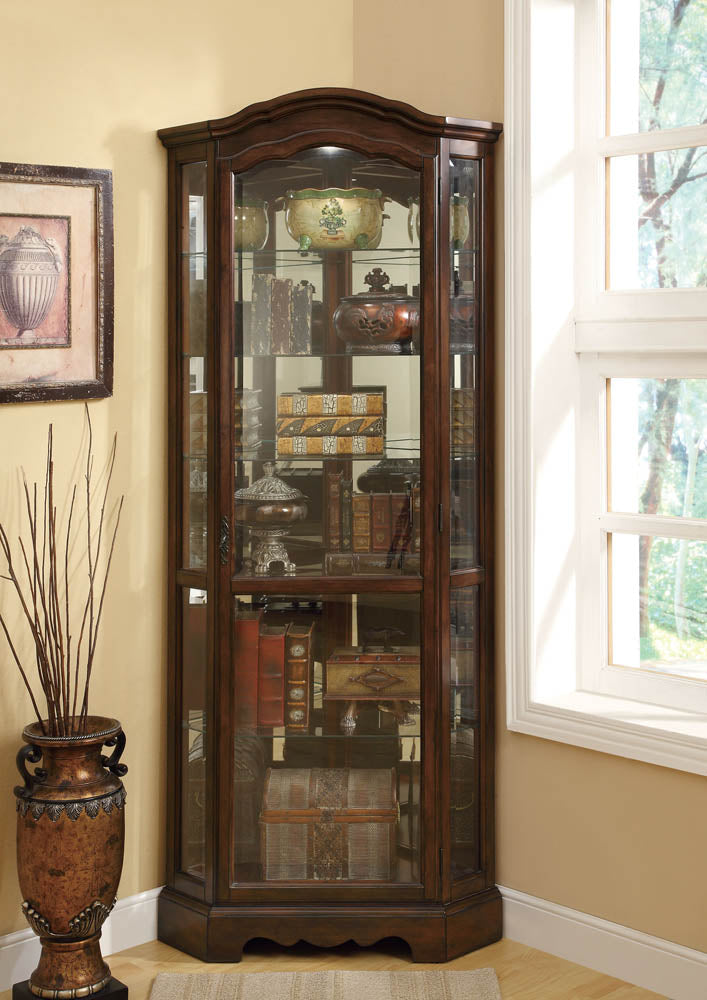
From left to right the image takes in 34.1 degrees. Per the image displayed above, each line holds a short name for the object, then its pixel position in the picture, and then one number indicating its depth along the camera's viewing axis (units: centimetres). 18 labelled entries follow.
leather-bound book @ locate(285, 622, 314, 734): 319
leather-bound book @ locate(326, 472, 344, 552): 317
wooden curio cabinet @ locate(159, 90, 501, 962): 309
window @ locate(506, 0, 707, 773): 304
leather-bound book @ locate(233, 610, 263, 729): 316
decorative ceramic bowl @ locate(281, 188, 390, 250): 311
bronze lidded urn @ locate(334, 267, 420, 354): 313
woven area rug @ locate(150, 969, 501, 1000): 289
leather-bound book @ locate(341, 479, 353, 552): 316
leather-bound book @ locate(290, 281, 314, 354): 315
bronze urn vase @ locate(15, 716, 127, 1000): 274
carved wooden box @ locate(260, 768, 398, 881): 317
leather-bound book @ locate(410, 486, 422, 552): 313
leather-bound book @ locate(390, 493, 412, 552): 315
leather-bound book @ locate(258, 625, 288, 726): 319
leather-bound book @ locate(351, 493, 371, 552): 316
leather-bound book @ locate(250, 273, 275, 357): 313
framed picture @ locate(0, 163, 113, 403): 287
